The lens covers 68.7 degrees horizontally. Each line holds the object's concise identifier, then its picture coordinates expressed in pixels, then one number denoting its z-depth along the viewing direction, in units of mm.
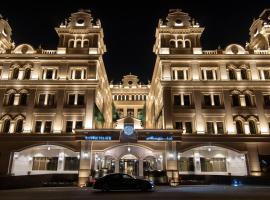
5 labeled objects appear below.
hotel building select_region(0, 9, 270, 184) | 23631
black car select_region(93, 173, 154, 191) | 13867
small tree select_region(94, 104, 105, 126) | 26162
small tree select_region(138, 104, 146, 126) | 39527
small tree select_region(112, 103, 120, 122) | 41583
